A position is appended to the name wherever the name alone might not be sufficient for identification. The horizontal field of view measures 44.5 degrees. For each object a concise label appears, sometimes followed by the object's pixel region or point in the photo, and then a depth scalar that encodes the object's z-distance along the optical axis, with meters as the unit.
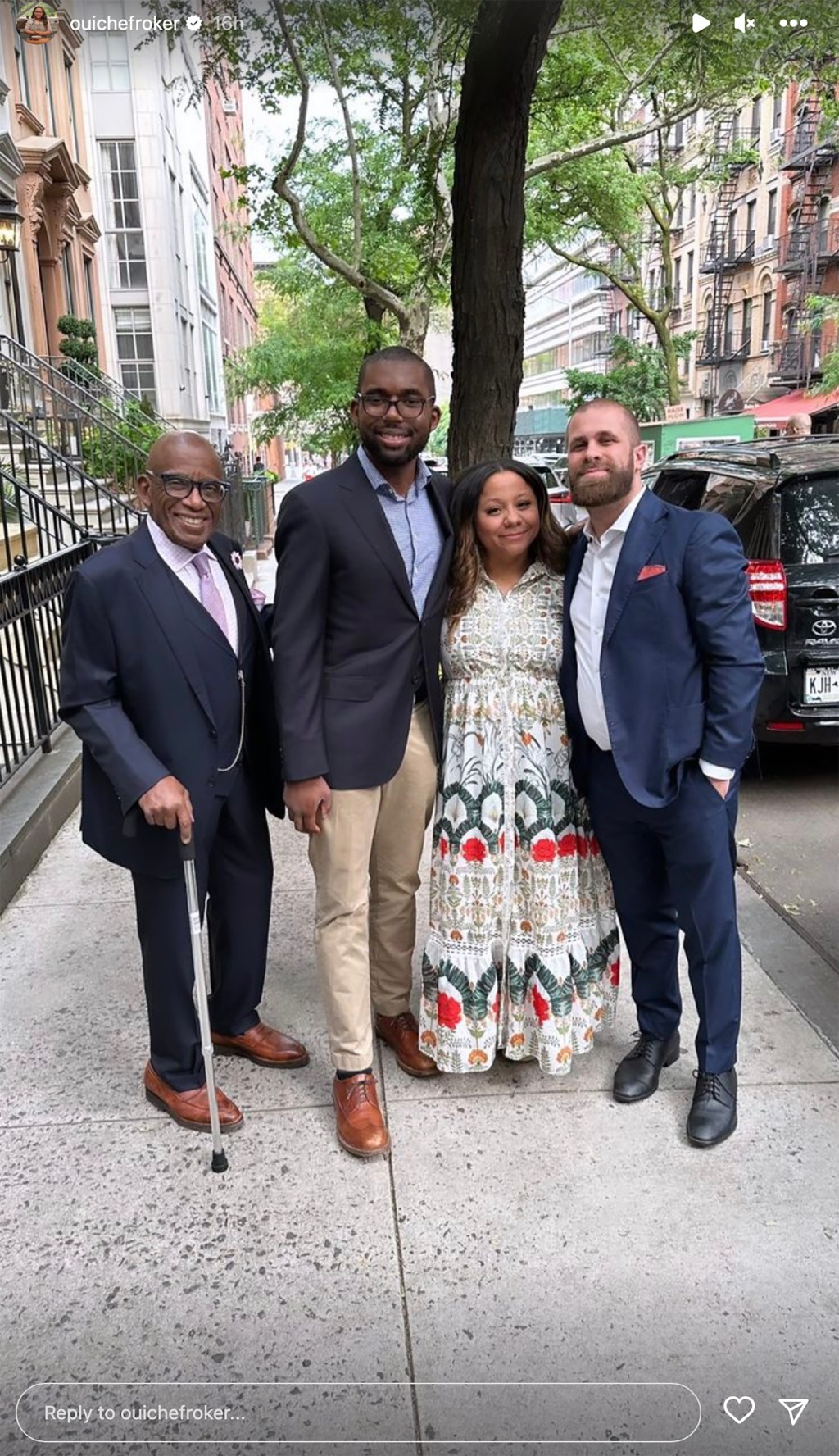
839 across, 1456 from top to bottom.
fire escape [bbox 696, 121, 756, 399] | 43.53
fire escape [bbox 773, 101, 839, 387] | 34.84
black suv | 5.76
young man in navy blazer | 2.78
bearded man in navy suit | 2.76
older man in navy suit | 2.70
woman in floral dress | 2.96
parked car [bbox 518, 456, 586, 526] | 15.52
